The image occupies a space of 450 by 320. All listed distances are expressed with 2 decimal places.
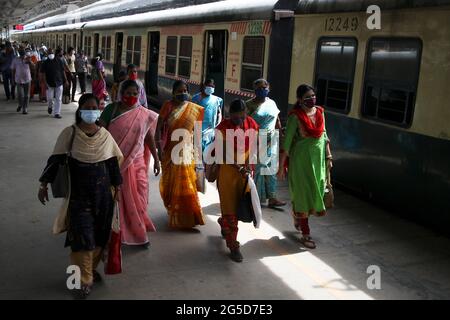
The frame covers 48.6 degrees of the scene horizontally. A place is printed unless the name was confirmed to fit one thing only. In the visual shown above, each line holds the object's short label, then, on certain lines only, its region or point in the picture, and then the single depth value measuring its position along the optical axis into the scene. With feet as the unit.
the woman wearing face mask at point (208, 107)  19.77
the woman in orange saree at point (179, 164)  15.71
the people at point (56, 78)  37.65
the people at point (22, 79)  38.75
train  15.51
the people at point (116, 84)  24.21
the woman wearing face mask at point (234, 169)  13.79
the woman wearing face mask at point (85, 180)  11.07
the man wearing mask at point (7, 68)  45.88
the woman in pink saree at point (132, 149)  13.41
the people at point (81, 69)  50.78
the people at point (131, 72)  23.63
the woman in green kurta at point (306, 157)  14.64
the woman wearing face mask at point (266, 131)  17.46
